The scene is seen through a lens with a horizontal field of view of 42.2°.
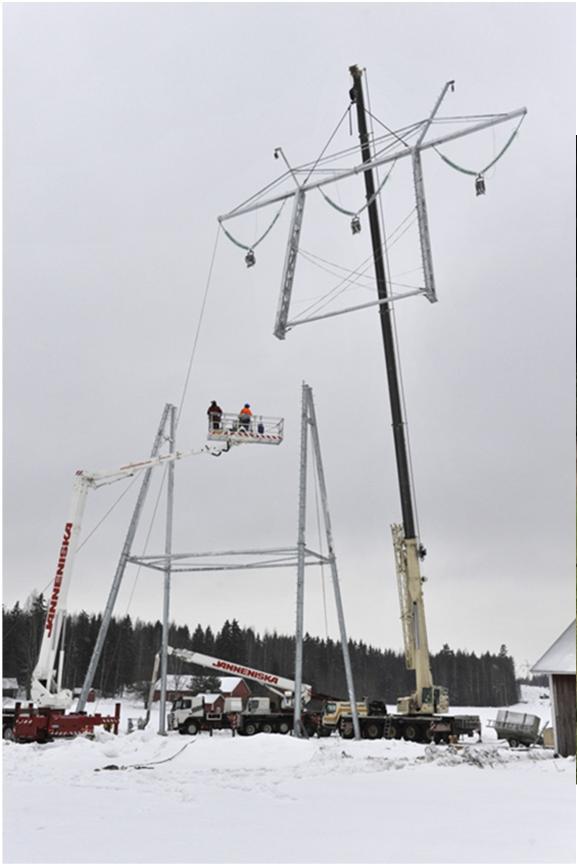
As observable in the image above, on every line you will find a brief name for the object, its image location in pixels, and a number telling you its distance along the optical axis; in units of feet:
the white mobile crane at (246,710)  96.53
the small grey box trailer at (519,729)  88.02
